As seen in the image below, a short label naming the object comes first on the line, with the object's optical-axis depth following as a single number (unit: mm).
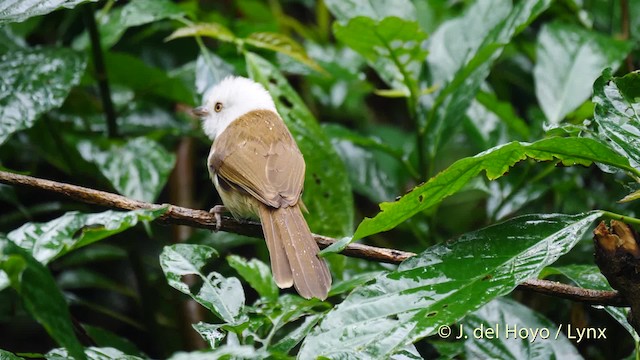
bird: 5016
